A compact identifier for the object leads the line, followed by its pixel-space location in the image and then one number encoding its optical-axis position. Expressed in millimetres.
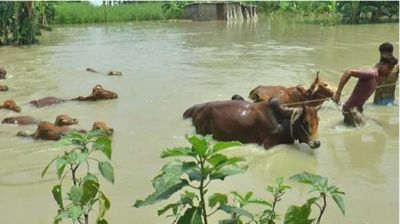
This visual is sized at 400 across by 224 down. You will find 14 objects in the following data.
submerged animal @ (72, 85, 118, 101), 8961
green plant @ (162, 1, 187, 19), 38625
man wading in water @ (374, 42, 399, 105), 7254
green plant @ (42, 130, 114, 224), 2332
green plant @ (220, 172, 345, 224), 2201
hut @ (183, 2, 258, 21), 36375
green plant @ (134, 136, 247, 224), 2062
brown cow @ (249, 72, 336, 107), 7172
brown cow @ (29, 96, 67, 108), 8711
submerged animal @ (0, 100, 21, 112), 8404
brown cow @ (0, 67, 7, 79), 11578
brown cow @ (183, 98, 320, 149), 6023
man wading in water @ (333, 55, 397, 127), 6828
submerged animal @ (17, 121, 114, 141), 6551
